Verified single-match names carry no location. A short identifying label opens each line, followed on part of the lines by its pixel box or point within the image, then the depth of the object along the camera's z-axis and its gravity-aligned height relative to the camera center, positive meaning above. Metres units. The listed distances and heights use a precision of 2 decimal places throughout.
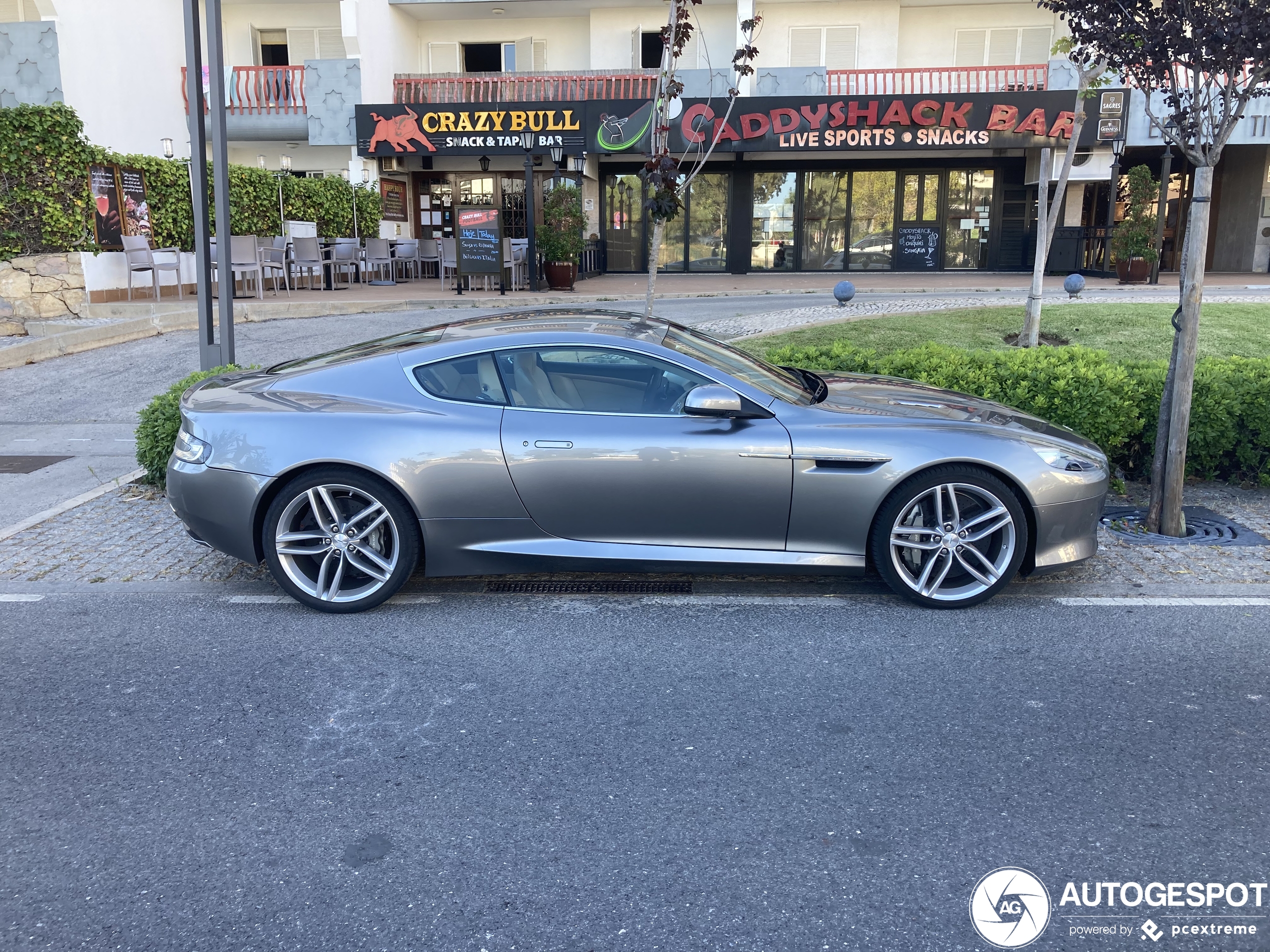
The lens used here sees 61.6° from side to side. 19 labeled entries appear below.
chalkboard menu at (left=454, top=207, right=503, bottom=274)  19.16 +0.20
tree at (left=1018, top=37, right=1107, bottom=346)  10.09 +0.62
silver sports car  4.96 -1.01
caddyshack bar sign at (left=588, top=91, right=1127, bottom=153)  24.12 +3.13
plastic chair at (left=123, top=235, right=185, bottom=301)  15.95 +0.04
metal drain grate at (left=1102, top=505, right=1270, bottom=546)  6.20 -1.56
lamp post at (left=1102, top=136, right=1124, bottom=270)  23.28 +1.79
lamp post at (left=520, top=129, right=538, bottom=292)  19.86 +0.68
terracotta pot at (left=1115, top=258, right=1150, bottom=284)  20.38 -0.12
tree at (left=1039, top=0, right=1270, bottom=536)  5.78 +1.06
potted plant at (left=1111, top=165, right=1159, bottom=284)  20.14 +0.56
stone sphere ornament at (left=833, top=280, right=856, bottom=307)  15.74 -0.42
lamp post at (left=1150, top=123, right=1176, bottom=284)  20.83 +1.13
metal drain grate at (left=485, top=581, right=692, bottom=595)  5.46 -1.66
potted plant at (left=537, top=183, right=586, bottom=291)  20.09 +0.58
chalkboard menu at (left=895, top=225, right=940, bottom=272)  27.19 +0.37
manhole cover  8.09 -1.56
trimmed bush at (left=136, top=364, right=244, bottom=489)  7.12 -1.16
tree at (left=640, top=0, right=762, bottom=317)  9.37 +1.12
